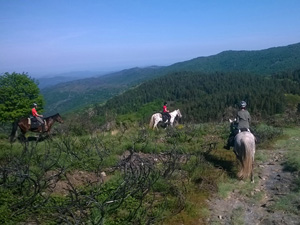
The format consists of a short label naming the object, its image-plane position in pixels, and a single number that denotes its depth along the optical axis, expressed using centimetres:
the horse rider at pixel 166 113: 1520
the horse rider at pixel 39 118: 1318
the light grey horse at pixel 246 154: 692
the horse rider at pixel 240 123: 792
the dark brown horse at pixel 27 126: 1320
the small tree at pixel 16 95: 2559
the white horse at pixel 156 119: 1471
